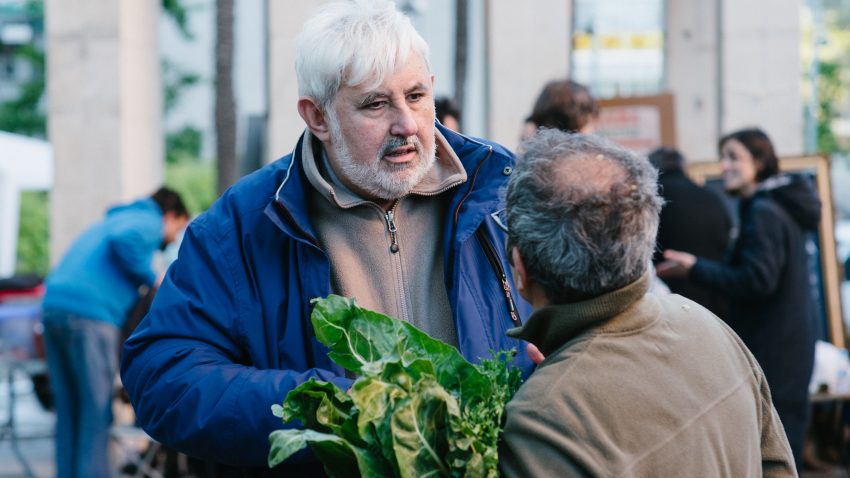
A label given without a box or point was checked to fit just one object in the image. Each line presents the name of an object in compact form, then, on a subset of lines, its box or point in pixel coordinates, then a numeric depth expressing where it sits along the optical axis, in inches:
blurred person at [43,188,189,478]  285.0
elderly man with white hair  103.4
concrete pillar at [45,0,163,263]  447.8
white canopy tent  615.8
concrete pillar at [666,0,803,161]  442.3
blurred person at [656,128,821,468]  221.6
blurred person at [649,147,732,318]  254.4
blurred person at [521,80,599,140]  198.8
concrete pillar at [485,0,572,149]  441.7
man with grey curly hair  78.7
